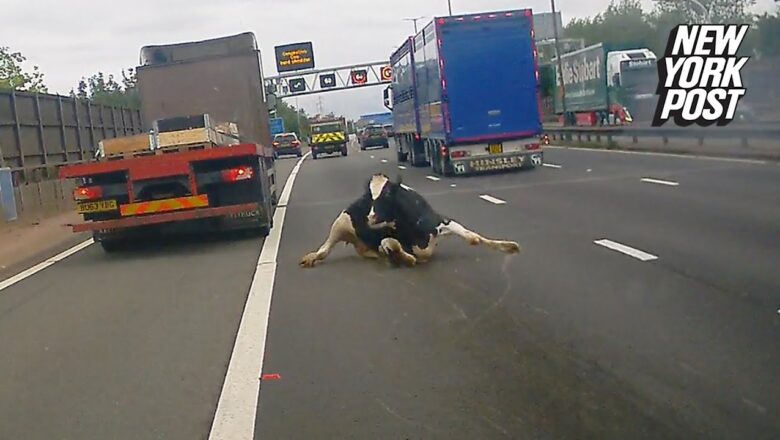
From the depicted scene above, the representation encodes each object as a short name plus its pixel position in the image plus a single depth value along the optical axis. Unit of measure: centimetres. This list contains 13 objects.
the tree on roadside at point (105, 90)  6017
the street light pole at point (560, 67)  5306
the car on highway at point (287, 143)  6519
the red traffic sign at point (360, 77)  8500
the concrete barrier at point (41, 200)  2127
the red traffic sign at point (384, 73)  8381
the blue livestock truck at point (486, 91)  2494
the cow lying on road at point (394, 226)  1124
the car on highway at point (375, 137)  6719
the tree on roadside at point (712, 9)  3078
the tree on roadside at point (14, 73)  5412
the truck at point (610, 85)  4322
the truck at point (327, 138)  5769
